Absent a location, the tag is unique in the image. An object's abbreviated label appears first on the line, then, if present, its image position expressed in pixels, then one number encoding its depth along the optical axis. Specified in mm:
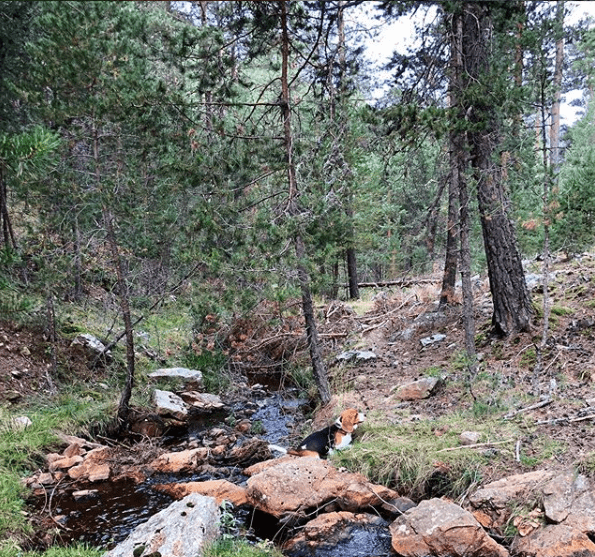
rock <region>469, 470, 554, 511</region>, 4195
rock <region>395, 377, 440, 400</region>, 6828
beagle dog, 6066
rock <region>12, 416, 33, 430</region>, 6525
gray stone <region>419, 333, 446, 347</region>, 8766
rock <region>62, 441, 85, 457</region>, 6383
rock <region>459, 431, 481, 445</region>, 5191
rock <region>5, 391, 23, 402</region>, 7441
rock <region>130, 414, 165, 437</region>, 7371
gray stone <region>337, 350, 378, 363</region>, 9125
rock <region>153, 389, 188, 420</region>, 7766
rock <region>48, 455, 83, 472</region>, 5988
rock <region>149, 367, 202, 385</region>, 9112
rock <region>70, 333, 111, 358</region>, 9211
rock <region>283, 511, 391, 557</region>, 4254
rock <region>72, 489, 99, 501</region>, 5453
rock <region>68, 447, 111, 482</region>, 5875
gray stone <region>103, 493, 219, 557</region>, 3953
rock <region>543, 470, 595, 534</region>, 3719
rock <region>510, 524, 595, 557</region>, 3473
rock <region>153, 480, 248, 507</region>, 5211
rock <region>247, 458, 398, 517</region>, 4777
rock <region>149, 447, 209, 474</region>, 6199
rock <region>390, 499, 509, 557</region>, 3830
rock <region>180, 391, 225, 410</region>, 8523
